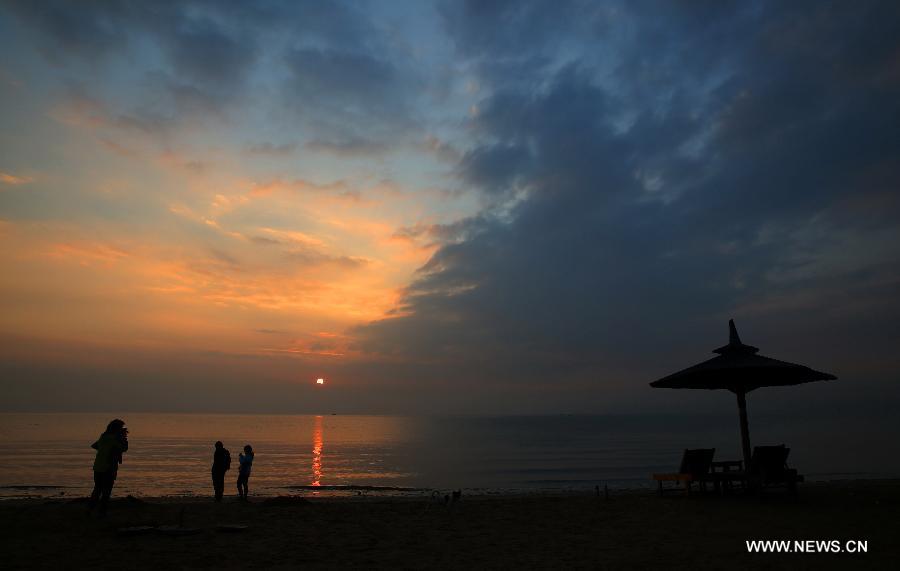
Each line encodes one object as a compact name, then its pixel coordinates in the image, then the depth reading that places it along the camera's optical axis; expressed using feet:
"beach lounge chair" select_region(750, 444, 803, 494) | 39.24
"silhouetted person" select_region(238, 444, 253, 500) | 50.44
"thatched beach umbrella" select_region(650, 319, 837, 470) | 37.99
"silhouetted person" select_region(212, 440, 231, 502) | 47.98
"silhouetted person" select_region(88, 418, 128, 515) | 33.76
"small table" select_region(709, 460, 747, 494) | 40.88
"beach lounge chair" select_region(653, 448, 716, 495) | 42.29
